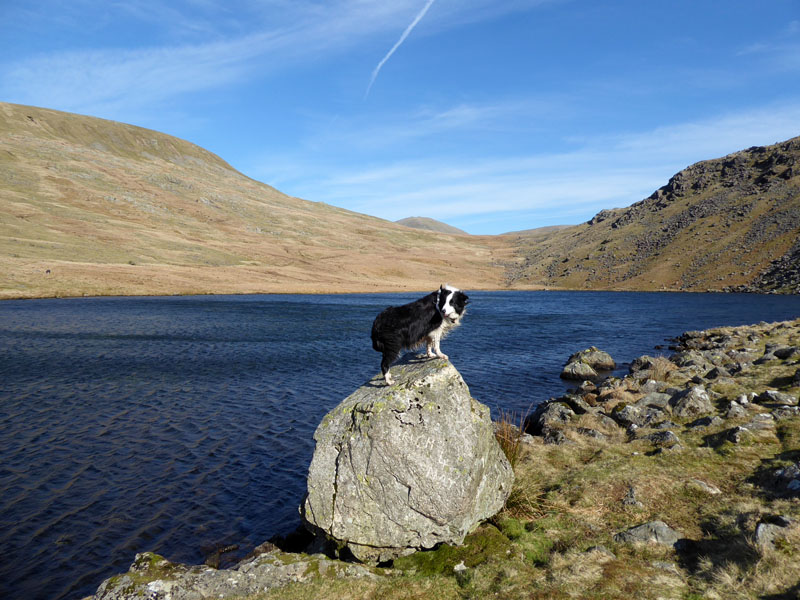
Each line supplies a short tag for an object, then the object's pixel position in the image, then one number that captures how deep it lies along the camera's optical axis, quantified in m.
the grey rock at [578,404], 20.68
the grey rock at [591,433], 17.00
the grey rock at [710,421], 15.91
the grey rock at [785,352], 24.53
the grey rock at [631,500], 11.36
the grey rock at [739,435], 14.09
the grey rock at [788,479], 10.66
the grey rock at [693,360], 26.94
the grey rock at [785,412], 15.47
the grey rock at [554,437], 16.83
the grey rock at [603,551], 9.34
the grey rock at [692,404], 17.64
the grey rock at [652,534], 9.73
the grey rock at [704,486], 11.45
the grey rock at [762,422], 14.80
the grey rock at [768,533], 8.67
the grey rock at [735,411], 16.41
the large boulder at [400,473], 10.23
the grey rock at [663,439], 14.81
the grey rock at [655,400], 19.32
